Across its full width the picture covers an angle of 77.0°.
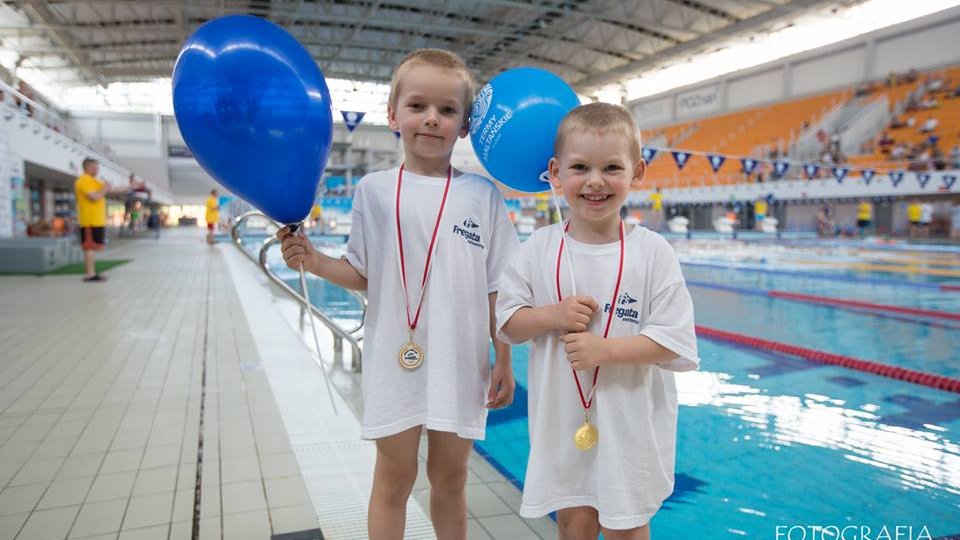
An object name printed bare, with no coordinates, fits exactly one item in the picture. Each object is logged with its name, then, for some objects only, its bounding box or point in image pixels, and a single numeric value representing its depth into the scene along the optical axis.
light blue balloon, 1.44
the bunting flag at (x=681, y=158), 13.75
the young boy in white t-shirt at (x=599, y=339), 1.27
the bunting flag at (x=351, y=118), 10.41
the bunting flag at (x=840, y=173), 17.92
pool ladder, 1.96
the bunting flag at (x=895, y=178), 17.55
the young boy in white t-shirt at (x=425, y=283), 1.42
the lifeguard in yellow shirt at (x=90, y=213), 7.91
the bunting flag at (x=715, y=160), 13.98
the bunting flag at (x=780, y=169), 21.72
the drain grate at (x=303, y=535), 1.88
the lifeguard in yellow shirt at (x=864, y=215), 19.06
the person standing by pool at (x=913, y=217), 17.83
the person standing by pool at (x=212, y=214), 16.48
